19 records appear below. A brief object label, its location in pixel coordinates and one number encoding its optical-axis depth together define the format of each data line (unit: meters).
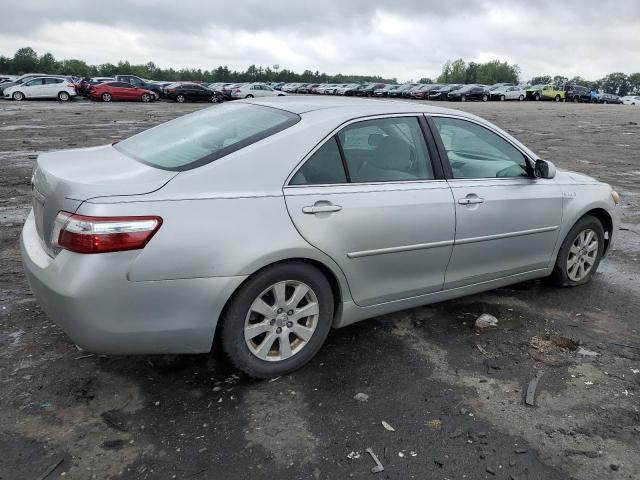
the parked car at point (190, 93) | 38.34
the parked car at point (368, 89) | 54.75
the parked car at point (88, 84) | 37.16
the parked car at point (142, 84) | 38.79
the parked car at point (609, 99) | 59.87
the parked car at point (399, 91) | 54.28
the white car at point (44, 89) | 33.78
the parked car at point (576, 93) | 56.84
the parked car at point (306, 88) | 58.16
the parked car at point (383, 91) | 55.00
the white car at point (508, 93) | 52.78
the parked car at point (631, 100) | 60.28
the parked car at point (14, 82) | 34.56
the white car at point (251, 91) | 40.65
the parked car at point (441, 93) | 52.19
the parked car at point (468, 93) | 50.78
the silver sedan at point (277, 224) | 2.78
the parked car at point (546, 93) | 55.34
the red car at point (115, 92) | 36.31
